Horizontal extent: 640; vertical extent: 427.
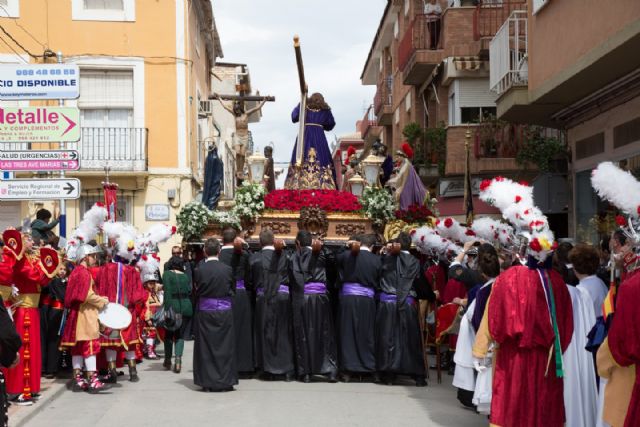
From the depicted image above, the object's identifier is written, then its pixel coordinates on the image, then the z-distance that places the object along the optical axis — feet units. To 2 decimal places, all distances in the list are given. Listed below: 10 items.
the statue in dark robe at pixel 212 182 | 54.08
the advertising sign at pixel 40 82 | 41.45
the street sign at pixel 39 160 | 40.70
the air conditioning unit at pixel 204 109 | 95.70
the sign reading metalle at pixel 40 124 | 40.86
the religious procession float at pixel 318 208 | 47.67
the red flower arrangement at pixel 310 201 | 48.11
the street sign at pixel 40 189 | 39.81
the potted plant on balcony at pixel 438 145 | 82.12
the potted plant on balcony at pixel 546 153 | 58.18
